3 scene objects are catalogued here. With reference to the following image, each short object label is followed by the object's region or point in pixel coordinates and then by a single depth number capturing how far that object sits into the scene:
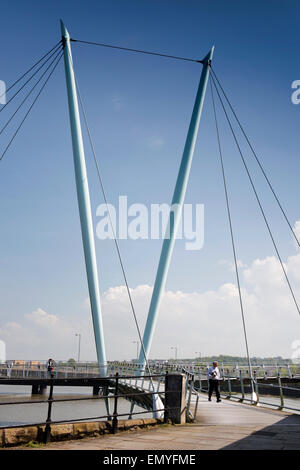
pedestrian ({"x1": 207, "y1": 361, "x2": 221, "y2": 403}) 15.95
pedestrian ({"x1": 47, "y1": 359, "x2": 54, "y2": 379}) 39.70
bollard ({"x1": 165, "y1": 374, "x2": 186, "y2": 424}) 9.48
